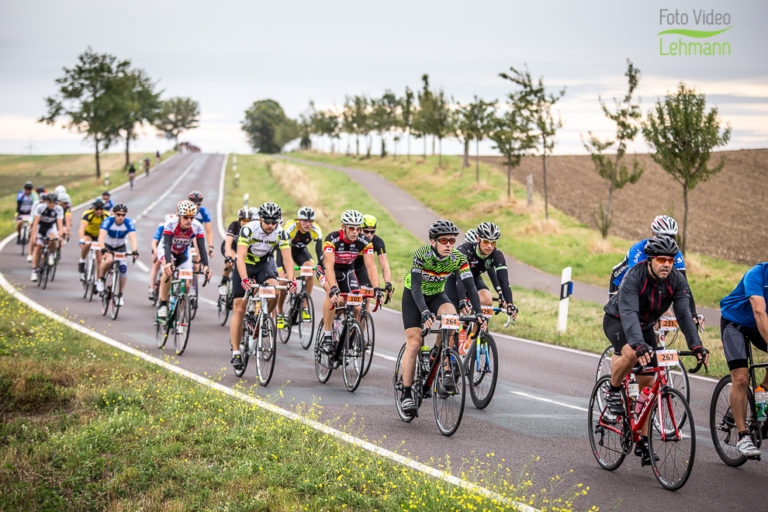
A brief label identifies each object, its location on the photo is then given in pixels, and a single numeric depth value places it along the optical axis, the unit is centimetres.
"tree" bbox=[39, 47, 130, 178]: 5984
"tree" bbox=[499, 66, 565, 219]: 3391
